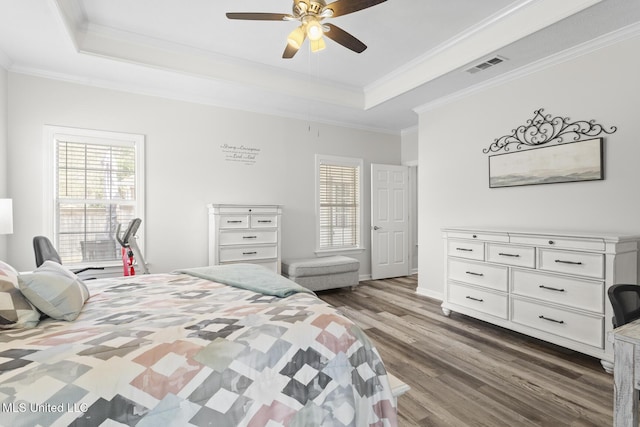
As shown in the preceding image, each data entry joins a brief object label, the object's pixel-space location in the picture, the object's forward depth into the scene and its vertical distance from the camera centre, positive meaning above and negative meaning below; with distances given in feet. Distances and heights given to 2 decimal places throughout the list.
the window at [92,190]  11.93 +0.83
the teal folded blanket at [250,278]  6.39 -1.51
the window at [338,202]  17.63 +0.54
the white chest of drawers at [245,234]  13.50 -0.98
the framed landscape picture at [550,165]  9.75 +1.56
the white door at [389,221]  18.47 -0.54
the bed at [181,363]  3.36 -1.77
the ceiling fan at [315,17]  6.96 +4.34
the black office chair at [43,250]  8.73 -1.06
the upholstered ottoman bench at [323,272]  14.89 -2.84
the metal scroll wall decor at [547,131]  9.89 +2.64
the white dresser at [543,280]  8.28 -2.03
